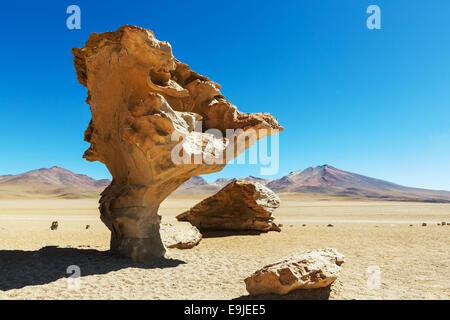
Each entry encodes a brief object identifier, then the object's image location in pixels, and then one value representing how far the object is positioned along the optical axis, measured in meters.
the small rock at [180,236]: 12.25
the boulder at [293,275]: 6.06
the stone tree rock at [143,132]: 8.79
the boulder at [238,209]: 16.74
